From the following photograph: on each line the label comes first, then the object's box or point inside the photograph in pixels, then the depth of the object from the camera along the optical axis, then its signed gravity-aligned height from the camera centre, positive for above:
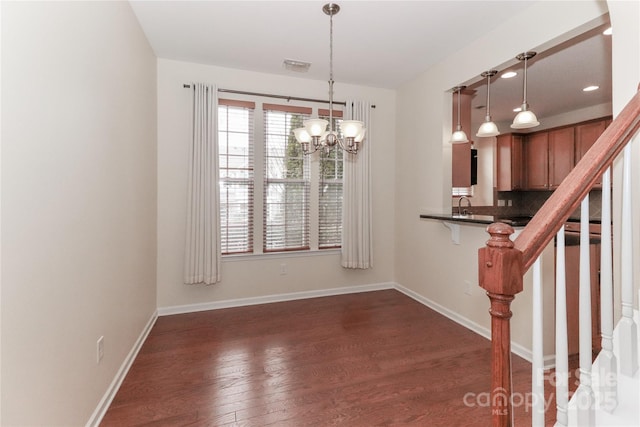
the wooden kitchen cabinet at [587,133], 4.42 +1.19
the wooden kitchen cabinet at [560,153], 4.80 +0.96
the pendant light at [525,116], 2.56 +0.82
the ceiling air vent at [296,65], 3.40 +1.68
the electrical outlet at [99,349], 1.83 -0.83
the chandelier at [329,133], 2.35 +0.63
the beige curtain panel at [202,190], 3.36 +0.25
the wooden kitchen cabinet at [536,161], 5.24 +0.93
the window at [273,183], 3.62 +0.37
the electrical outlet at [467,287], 3.12 -0.76
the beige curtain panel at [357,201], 3.95 +0.15
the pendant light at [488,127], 2.95 +0.84
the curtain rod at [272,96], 3.56 +1.43
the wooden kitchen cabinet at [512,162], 5.61 +0.93
